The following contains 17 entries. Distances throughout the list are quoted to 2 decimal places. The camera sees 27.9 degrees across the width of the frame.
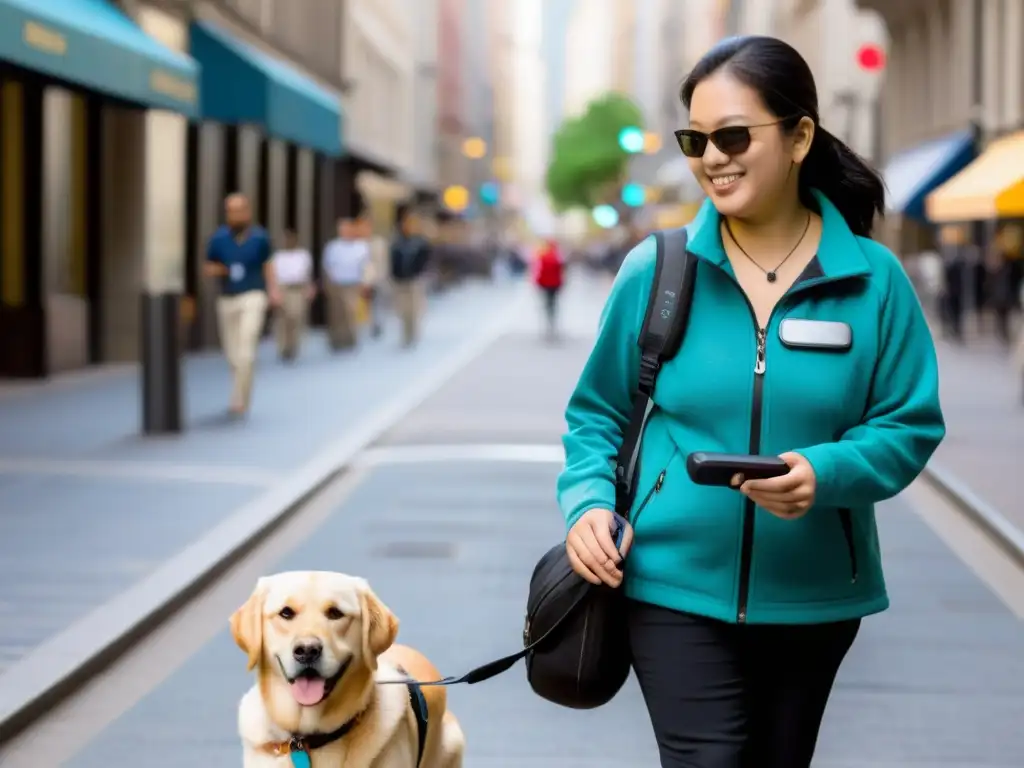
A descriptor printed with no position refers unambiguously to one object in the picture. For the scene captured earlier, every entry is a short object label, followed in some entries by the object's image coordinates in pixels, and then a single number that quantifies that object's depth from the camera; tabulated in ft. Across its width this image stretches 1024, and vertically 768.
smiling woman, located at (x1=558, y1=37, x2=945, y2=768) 10.95
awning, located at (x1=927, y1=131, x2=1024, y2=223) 83.41
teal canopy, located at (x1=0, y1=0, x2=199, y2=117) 50.93
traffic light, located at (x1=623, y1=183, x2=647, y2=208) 190.19
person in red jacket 116.47
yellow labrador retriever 13.08
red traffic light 154.30
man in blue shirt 56.54
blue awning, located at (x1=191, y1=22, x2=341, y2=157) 87.97
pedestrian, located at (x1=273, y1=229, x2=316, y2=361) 86.02
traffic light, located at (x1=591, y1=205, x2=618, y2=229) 167.12
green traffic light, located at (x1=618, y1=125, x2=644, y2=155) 137.18
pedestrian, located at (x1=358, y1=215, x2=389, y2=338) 95.25
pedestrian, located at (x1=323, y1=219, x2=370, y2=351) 93.61
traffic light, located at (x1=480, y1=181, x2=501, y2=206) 334.65
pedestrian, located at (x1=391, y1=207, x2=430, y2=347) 99.66
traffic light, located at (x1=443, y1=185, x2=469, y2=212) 306.35
